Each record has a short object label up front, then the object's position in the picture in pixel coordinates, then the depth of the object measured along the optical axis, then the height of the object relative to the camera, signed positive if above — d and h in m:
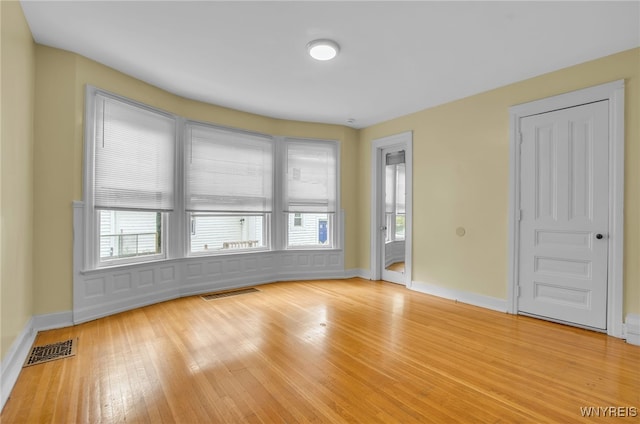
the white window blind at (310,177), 5.66 +0.66
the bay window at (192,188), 3.59 +0.36
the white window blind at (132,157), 3.55 +0.68
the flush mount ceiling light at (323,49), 2.94 +1.61
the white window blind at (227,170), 4.63 +0.67
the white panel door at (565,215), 3.23 -0.02
